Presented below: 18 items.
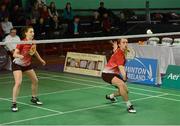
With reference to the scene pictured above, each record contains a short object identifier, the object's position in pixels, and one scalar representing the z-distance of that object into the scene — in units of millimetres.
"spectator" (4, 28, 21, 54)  15375
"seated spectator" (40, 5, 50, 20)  20188
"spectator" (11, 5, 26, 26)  19500
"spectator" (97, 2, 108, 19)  22783
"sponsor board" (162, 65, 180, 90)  12766
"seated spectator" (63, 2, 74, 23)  21281
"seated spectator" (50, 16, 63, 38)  20225
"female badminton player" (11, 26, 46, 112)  9781
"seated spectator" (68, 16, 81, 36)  20969
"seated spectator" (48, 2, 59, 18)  20628
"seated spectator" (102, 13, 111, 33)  22328
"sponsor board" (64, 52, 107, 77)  15000
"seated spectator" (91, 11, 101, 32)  22312
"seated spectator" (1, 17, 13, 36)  18281
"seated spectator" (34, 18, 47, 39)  19594
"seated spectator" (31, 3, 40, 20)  20094
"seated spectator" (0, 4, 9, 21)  18609
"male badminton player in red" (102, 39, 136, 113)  9688
